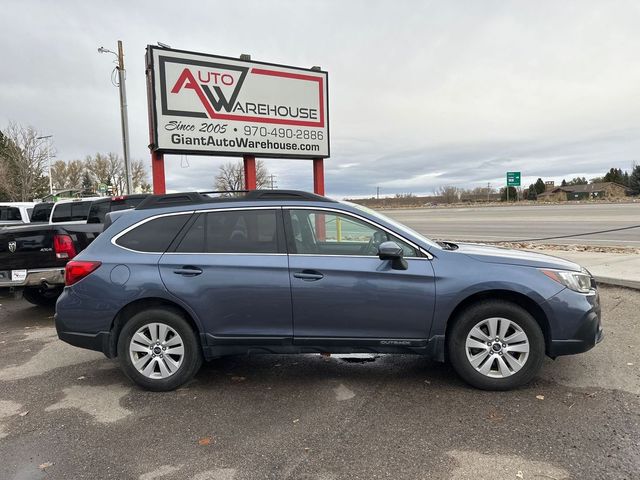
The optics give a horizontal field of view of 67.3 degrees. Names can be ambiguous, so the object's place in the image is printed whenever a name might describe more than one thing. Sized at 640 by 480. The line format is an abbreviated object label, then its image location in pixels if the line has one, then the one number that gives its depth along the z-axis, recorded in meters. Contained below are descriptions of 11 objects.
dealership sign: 10.23
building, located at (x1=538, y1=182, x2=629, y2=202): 94.31
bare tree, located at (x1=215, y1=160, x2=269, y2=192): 54.50
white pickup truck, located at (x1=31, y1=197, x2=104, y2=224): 10.91
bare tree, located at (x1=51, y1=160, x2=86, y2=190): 78.25
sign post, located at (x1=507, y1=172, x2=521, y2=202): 78.98
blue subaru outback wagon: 3.93
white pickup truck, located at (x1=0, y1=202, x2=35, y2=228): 14.96
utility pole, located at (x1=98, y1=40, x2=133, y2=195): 20.16
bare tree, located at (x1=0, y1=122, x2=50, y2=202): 42.62
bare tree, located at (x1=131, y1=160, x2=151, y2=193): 78.50
